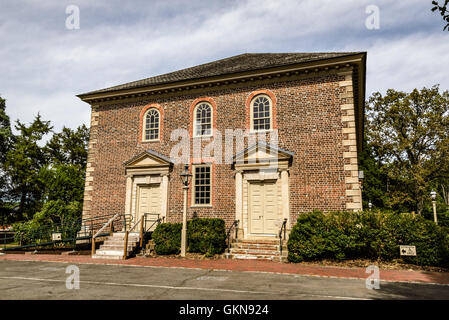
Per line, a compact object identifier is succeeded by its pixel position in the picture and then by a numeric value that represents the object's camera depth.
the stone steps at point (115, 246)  12.90
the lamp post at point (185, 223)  12.59
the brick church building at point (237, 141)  13.22
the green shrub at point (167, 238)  12.96
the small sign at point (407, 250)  10.19
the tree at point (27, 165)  30.31
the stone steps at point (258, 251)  12.01
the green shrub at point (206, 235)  12.54
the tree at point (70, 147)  34.66
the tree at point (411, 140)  27.39
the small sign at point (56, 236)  14.44
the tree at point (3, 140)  32.75
